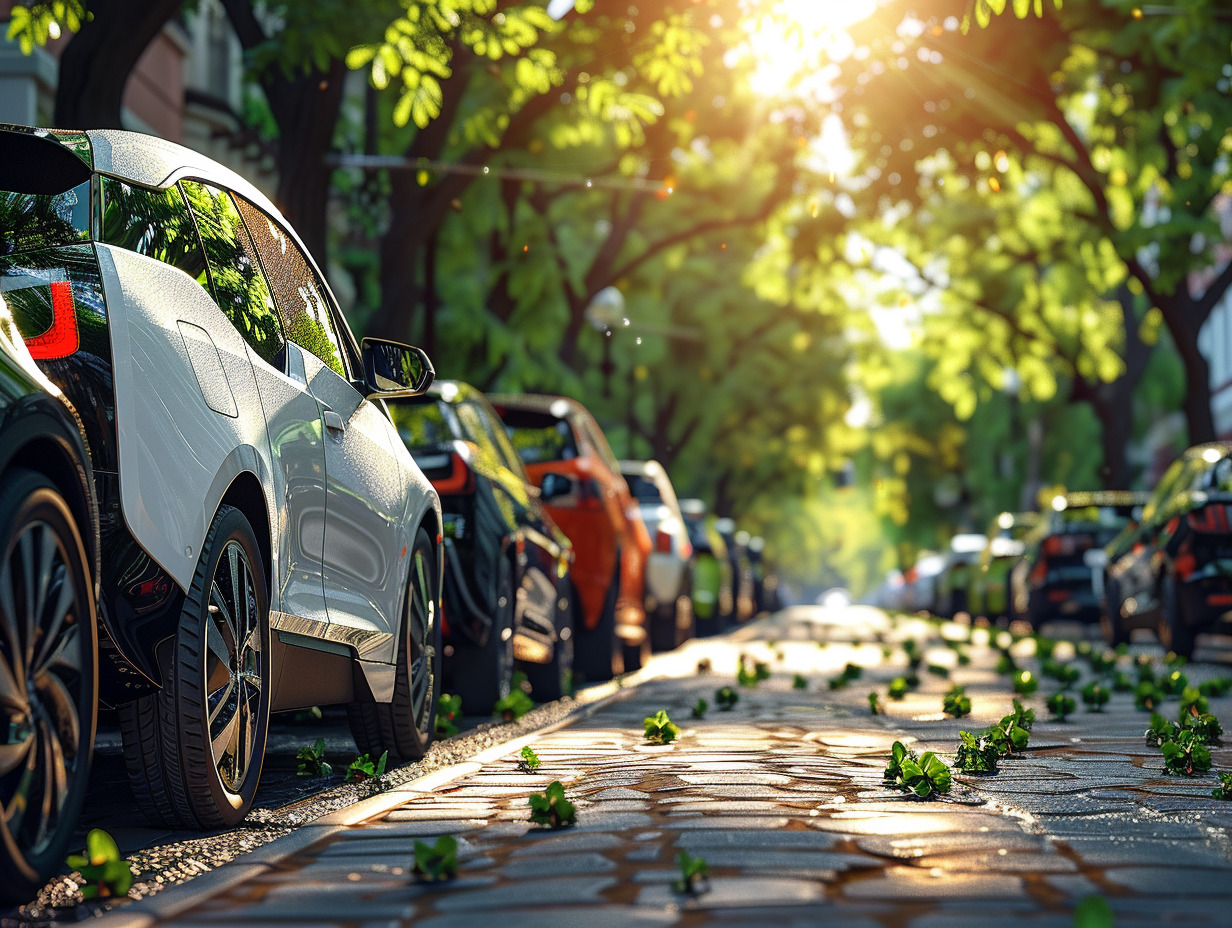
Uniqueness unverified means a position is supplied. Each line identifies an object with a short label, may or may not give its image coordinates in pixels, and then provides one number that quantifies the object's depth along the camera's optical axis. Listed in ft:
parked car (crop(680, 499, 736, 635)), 78.95
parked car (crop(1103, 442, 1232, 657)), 47.06
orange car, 40.78
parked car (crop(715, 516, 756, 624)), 97.66
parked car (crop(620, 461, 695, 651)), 58.13
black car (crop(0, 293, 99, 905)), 12.52
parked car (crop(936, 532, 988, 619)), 108.27
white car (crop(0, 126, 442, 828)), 15.07
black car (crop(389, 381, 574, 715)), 29.76
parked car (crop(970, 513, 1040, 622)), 91.61
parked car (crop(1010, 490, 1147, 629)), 73.56
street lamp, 86.22
